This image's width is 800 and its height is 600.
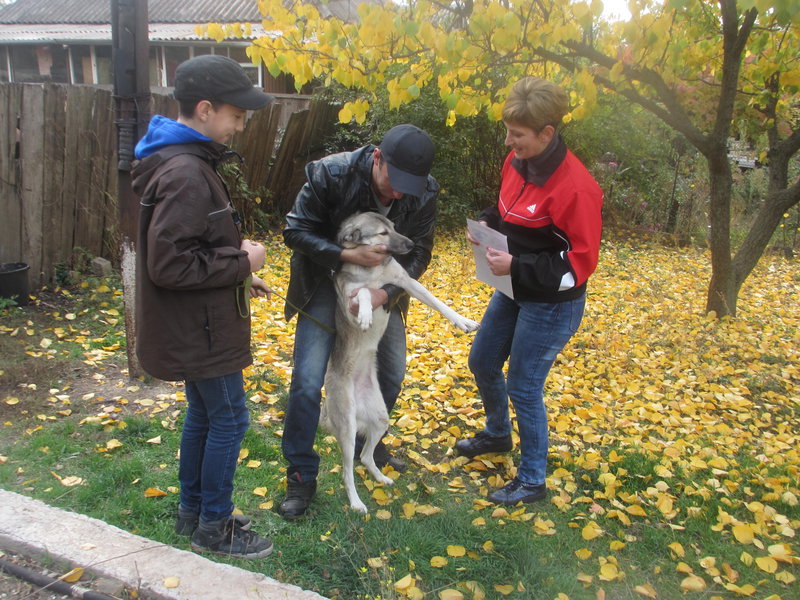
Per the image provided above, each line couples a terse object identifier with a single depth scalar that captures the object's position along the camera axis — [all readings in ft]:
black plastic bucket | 18.90
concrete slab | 8.14
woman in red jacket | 9.13
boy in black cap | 7.29
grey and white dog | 9.99
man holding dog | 9.68
